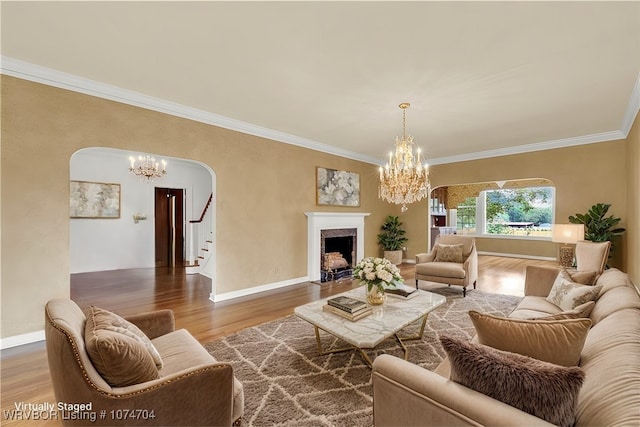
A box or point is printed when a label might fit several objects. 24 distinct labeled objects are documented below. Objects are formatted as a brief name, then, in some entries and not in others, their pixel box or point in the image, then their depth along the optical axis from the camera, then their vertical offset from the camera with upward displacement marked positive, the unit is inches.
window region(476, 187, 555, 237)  335.6 +0.2
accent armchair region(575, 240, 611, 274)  115.0 -19.7
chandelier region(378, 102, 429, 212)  135.7 +17.3
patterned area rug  69.1 -52.1
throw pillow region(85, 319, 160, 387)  43.6 -24.8
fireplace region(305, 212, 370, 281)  209.3 -21.4
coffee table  80.7 -37.2
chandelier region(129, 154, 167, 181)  208.4 +33.1
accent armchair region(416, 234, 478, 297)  165.9 -34.4
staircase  232.5 -31.8
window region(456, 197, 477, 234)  385.4 -7.1
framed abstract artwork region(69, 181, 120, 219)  227.1 +10.2
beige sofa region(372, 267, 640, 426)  34.8 -26.9
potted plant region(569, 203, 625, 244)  174.2 -8.7
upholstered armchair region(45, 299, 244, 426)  41.8 -29.1
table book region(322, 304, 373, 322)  92.4 -36.0
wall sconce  259.1 -6.0
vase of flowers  102.6 -25.0
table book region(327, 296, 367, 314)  94.3 -33.7
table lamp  150.5 -12.6
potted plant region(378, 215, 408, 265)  272.2 -28.6
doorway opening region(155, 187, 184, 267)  277.1 -15.3
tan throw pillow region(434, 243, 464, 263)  181.1 -28.9
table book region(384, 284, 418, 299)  115.2 -35.6
